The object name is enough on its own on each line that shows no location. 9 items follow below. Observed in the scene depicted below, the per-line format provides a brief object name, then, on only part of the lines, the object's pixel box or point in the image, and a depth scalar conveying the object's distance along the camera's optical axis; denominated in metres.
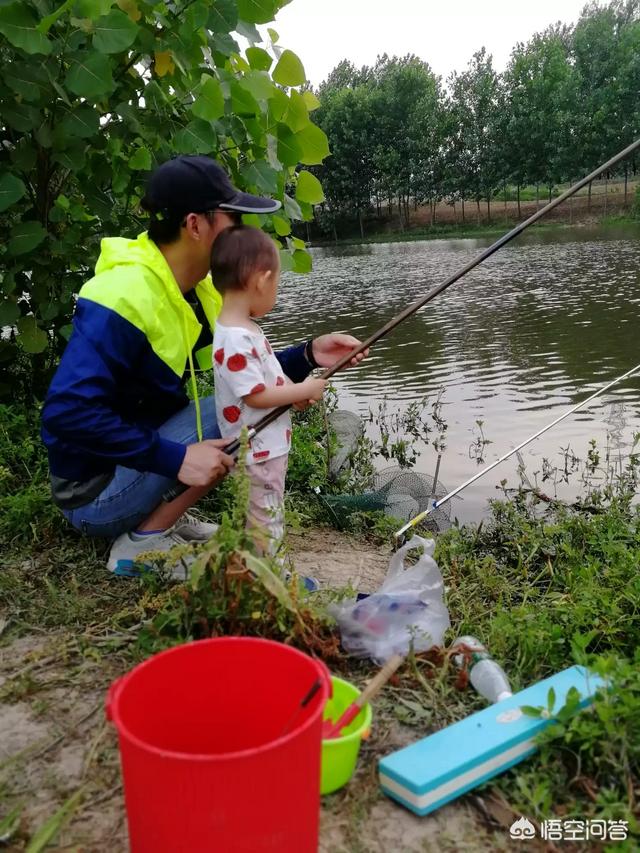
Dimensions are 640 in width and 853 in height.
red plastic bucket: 1.23
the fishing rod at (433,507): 3.35
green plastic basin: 1.69
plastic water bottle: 2.10
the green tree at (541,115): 44.06
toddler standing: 2.69
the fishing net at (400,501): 4.15
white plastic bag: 2.32
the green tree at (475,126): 48.47
